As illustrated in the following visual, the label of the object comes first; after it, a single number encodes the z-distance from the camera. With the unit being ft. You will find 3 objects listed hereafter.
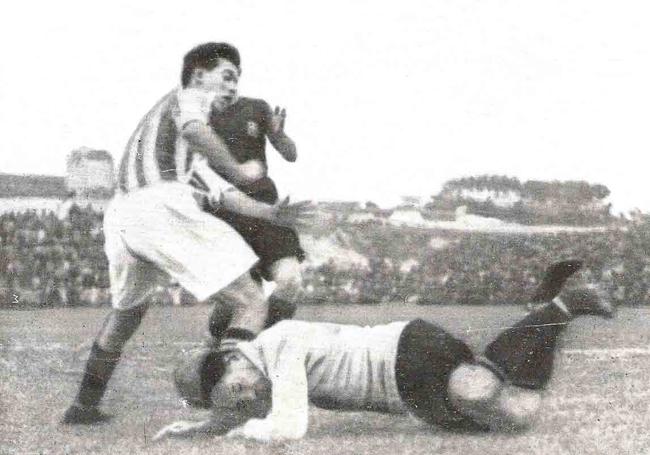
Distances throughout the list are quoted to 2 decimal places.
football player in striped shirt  18.83
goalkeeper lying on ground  18.71
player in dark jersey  18.94
